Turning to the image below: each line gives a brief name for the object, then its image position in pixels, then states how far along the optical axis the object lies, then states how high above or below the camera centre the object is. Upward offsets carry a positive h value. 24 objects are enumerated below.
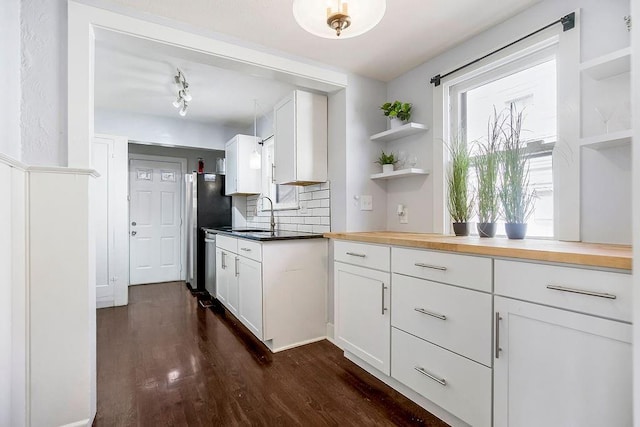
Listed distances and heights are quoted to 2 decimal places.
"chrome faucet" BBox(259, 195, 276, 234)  3.65 -0.15
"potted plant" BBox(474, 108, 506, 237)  1.82 +0.16
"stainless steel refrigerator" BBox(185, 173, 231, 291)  4.43 -0.02
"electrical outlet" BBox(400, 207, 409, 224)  2.68 -0.05
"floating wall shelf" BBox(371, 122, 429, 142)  2.44 +0.66
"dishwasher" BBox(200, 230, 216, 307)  3.83 -0.67
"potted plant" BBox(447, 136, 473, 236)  2.02 +0.12
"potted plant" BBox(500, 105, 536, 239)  1.72 +0.13
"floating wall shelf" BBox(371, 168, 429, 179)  2.44 +0.31
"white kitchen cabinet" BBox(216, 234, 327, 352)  2.50 -0.67
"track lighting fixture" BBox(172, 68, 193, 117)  2.96 +1.24
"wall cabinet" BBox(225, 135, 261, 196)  4.18 +0.59
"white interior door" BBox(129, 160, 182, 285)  4.94 -0.15
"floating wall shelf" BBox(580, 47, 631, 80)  1.40 +0.69
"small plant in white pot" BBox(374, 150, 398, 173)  2.69 +0.44
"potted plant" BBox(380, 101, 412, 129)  2.56 +0.83
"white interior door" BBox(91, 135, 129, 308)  3.63 -0.11
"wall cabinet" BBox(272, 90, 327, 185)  2.79 +0.68
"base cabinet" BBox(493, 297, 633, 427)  1.03 -0.58
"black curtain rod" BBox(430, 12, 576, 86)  1.66 +1.04
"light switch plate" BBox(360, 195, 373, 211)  2.74 +0.07
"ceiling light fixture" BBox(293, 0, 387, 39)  1.30 +0.85
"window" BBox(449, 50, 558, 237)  1.84 +0.66
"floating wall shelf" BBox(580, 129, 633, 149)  1.37 +0.33
